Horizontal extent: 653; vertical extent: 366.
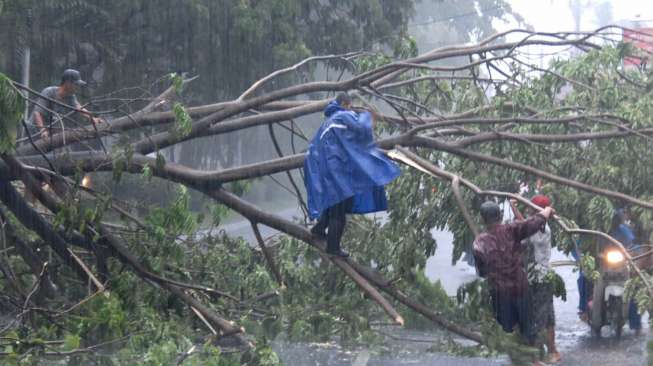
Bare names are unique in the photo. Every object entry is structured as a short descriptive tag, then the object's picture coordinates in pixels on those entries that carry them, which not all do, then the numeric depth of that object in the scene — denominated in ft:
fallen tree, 48.93
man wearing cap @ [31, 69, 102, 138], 54.85
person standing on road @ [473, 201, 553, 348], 48.88
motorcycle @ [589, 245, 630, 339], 70.85
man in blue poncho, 45.32
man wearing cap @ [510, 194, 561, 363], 56.80
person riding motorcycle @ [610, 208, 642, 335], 69.10
